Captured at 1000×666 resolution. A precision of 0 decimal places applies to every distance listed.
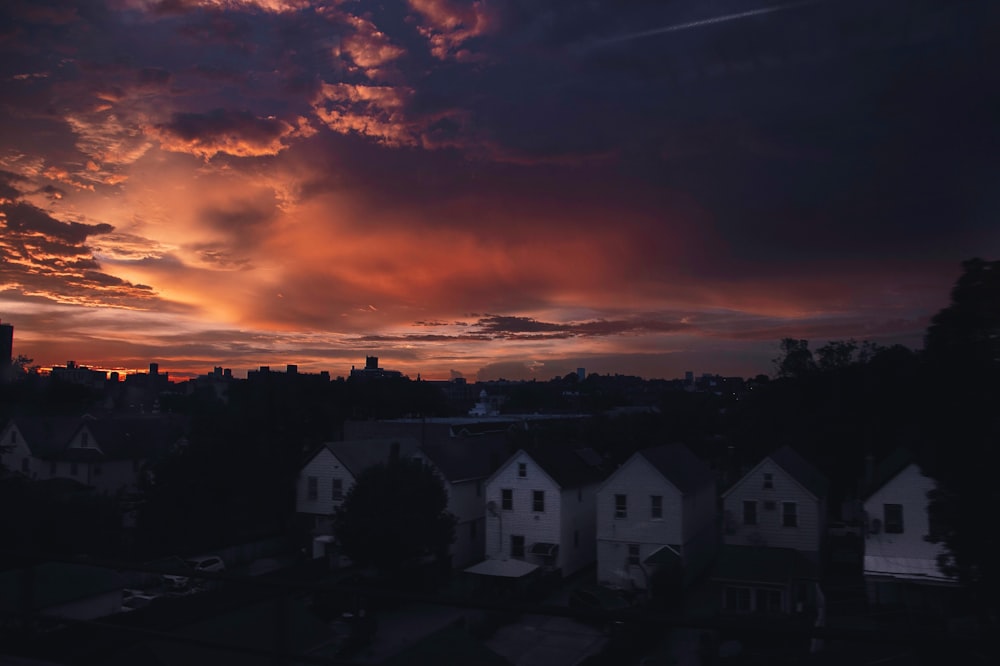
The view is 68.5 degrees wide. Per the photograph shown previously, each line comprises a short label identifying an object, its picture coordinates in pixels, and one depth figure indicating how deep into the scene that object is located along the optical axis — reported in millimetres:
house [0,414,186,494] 37156
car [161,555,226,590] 25181
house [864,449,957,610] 19703
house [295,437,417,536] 30391
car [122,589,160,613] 19953
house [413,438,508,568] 28906
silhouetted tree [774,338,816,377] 51438
